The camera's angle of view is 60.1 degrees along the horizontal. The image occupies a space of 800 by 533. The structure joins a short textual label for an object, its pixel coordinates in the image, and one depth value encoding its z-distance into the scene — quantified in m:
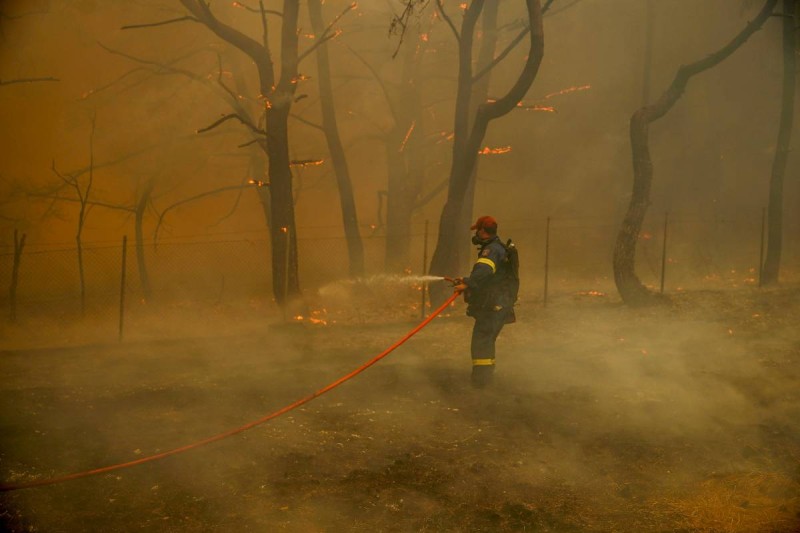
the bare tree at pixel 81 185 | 15.32
